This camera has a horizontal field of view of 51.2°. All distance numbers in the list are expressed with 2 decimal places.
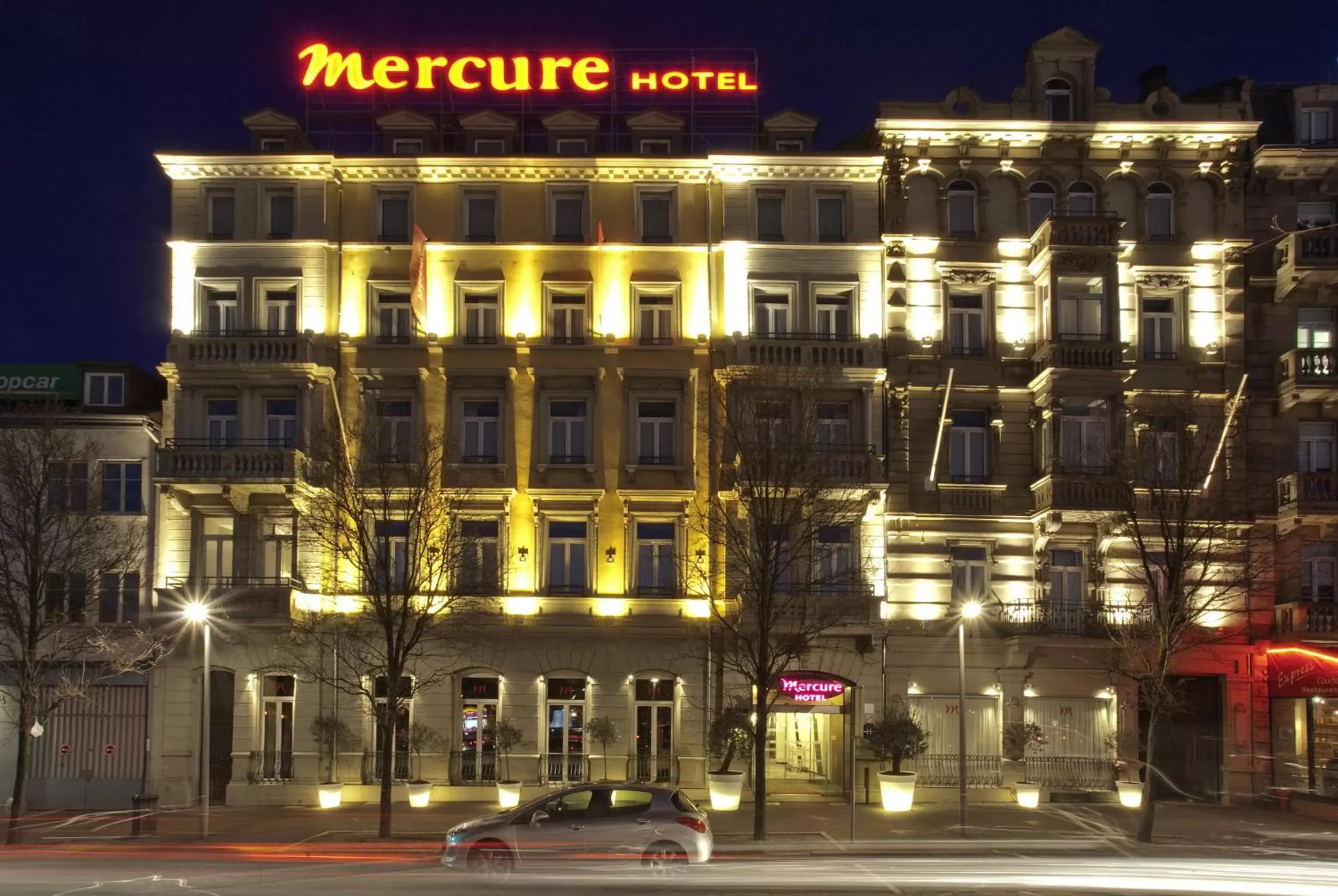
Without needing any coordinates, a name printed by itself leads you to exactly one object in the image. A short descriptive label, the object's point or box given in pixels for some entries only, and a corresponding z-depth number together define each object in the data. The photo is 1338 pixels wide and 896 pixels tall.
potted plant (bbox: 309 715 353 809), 38.03
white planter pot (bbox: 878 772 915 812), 37.38
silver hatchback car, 24.47
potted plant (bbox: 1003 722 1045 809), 39.25
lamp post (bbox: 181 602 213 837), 31.44
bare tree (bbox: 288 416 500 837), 32.19
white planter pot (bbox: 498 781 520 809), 37.41
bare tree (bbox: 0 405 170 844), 32.41
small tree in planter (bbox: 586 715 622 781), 38.78
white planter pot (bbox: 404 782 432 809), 37.81
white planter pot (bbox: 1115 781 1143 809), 38.66
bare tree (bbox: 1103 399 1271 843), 31.31
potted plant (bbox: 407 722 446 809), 37.84
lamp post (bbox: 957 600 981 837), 32.44
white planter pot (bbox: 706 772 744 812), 37.16
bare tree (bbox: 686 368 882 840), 31.92
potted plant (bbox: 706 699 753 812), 37.16
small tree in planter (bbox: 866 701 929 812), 37.44
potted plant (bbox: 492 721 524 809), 37.44
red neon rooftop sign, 42.53
